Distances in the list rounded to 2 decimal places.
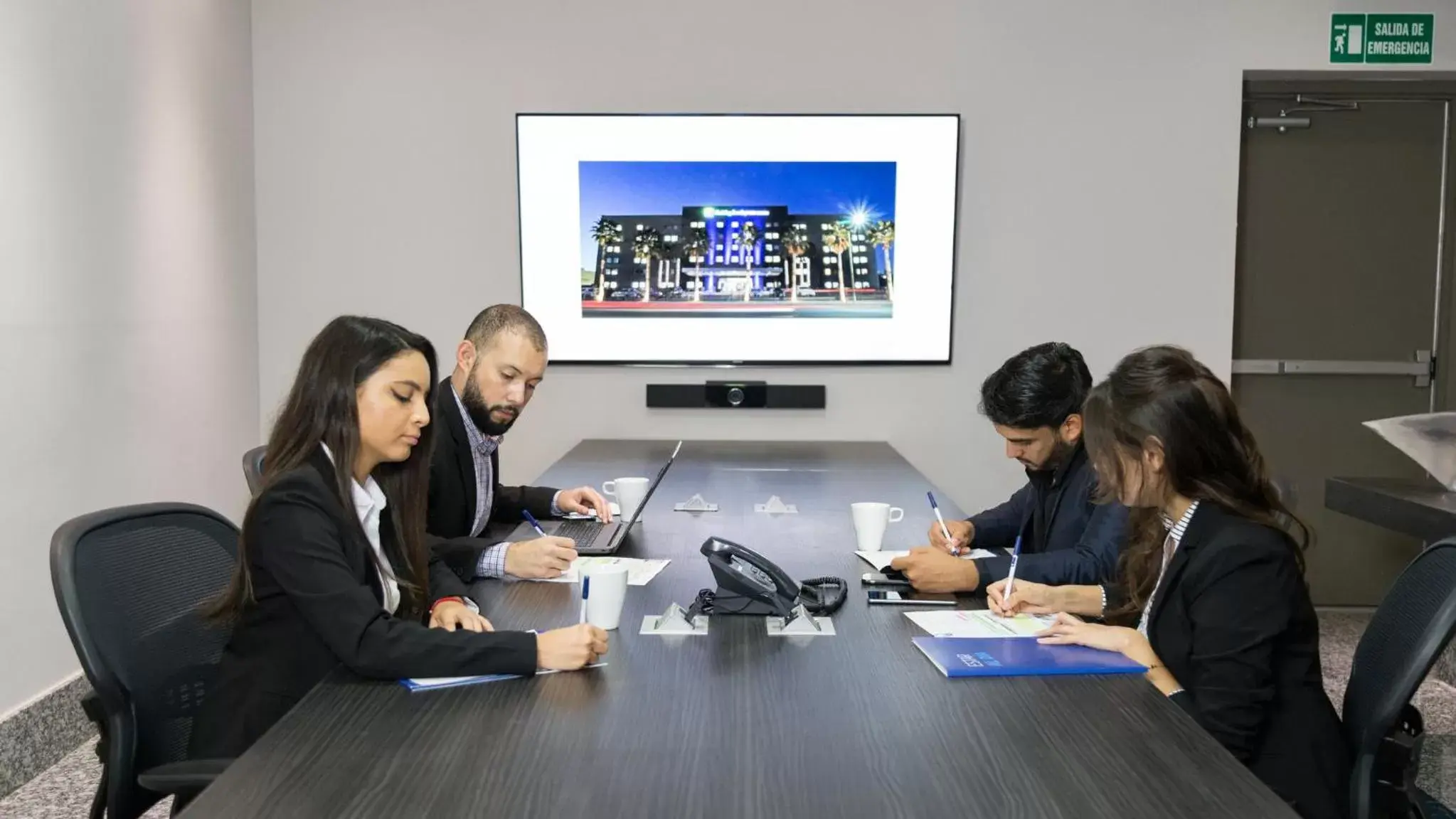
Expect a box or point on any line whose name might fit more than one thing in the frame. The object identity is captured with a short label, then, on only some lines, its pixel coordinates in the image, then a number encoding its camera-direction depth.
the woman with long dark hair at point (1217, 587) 1.66
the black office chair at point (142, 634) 1.64
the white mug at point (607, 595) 1.78
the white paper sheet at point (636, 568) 2.16
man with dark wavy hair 2.37
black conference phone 1.87
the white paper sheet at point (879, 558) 2.30
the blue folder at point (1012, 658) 1.62
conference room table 1.19
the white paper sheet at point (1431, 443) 3.09
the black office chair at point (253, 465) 2.63
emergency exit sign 4.55
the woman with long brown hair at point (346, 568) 1.60
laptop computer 2.43
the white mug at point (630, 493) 2.70
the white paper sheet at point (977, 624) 1.83
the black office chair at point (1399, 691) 1.60
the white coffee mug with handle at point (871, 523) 2.40
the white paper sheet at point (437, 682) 1.56
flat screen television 4.62
